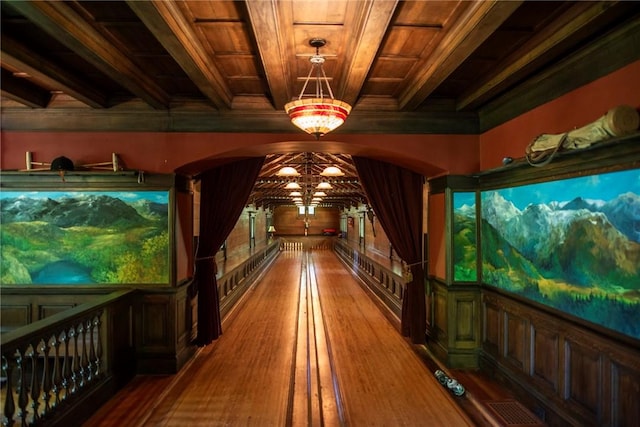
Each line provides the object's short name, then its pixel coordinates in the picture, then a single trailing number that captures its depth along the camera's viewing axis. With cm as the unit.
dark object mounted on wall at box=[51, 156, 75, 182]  414
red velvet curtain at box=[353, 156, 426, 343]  521
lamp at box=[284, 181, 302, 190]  968
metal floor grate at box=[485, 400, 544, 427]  324
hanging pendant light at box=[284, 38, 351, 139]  303
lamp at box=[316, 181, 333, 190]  979
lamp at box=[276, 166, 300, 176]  771
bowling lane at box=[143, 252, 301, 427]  335
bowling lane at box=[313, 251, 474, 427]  336
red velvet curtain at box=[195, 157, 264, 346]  516
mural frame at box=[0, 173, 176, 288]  428
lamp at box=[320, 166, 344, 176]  779
